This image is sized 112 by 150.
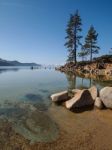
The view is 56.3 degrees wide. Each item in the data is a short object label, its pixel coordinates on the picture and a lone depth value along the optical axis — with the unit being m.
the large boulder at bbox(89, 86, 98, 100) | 7.17
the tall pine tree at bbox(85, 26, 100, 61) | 34.58
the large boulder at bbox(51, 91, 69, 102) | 7.47
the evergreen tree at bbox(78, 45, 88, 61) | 36.70
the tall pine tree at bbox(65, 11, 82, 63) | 28.79
